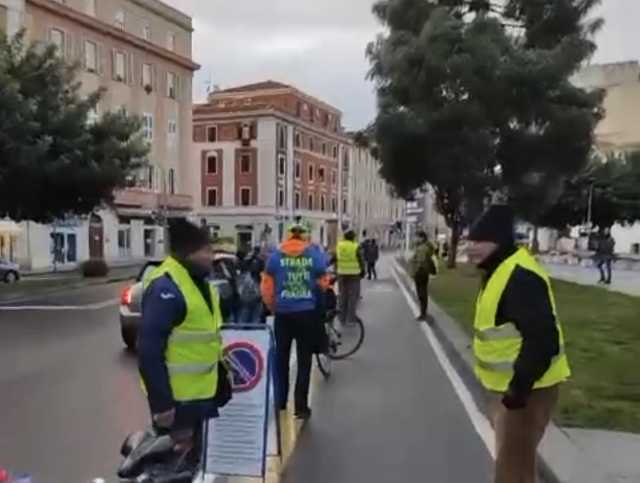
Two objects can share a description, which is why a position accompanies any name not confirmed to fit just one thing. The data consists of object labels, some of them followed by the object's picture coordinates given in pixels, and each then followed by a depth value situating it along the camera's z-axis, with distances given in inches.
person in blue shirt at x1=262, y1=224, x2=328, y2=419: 338.6
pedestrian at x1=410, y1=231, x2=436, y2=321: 721.0
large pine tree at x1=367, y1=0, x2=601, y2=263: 1187.3
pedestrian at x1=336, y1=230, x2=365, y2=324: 629.9
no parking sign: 245.9
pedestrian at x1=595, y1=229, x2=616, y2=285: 1407.5
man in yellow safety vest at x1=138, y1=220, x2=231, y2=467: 181.5
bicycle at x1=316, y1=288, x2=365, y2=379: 459.5
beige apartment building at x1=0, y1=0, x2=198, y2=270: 2102.6
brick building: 3604.8
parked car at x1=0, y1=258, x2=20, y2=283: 1530.5
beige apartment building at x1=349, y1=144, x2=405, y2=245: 4921.3
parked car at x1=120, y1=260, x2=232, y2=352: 576.4
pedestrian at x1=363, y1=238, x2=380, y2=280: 1550.2
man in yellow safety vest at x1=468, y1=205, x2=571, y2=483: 183.2
